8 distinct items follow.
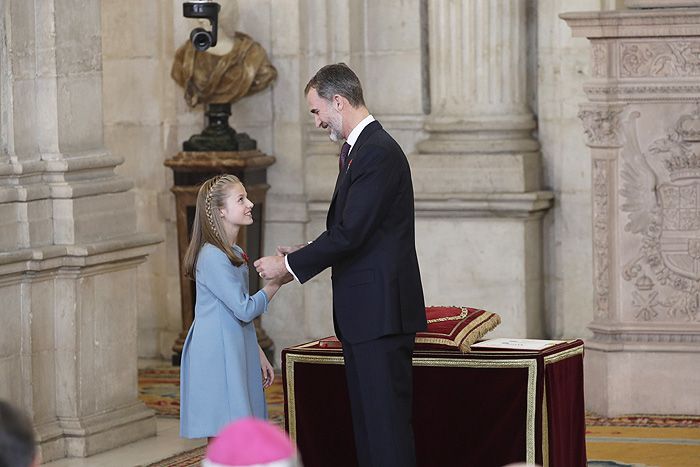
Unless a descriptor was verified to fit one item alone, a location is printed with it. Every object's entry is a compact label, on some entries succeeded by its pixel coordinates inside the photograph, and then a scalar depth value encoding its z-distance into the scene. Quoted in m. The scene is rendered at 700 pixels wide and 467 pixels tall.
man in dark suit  11.41
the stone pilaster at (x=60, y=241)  15.36
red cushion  13.14
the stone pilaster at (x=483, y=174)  20.10
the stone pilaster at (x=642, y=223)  17.05
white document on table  13.33
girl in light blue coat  12.23
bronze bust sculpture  20.48
